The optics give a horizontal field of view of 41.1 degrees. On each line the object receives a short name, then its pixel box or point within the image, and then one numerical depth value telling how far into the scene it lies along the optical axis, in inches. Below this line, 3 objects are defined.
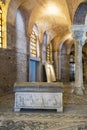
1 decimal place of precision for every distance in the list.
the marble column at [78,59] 219.0
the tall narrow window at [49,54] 415.0
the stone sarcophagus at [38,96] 137.9
